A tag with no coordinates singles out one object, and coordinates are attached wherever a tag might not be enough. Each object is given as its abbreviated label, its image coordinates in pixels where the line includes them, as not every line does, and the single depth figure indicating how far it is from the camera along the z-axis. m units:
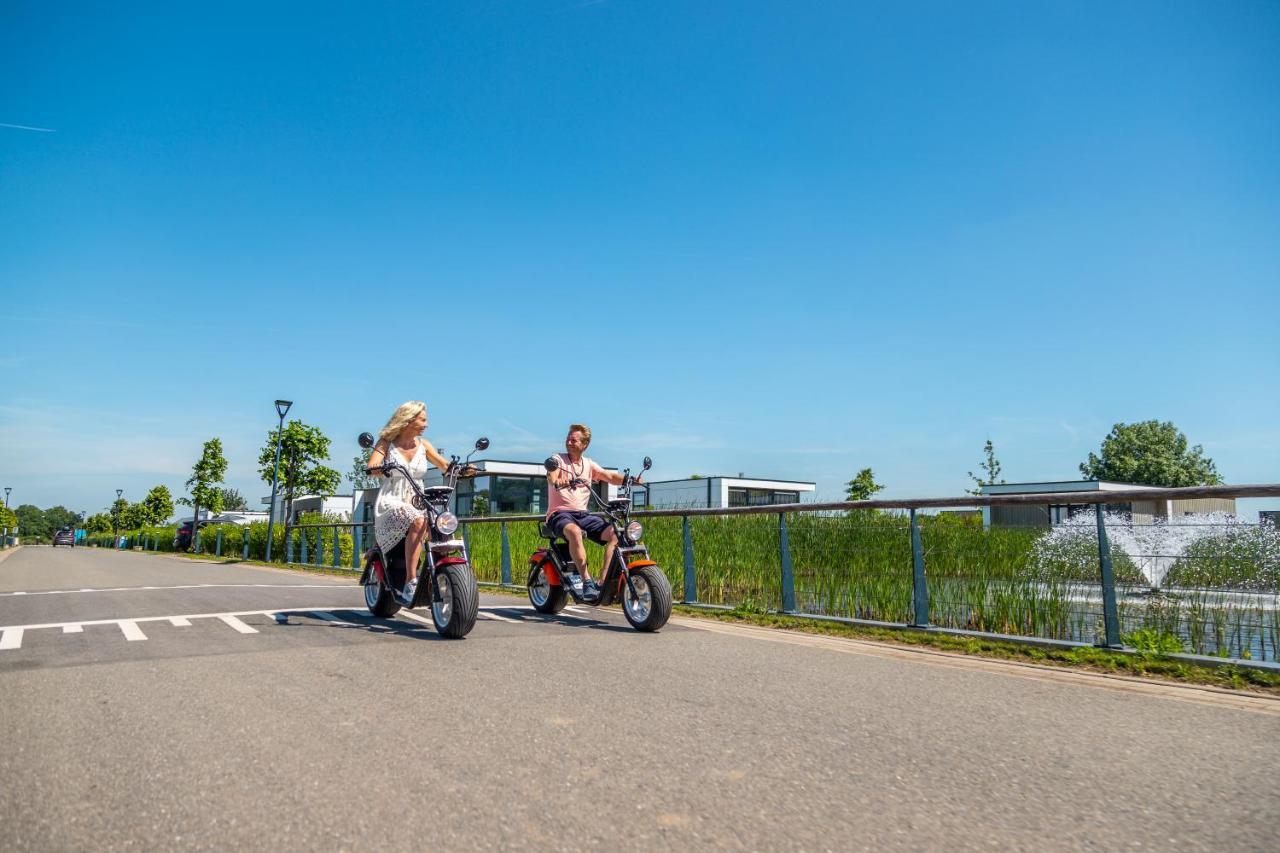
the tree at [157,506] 83.19
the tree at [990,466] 73.06
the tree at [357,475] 108.96
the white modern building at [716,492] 51.41
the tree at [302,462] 32.75
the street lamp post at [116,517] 102.50
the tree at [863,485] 74.74
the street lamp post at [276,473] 24.50
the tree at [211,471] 52.28
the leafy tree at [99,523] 117.16
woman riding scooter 6.77
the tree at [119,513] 96.84
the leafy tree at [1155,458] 98.50
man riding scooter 7.36
